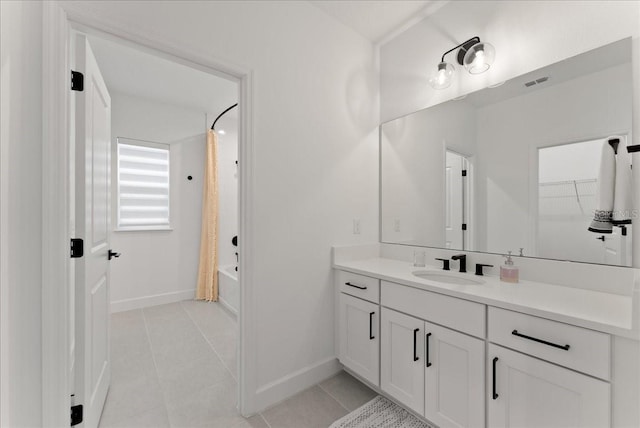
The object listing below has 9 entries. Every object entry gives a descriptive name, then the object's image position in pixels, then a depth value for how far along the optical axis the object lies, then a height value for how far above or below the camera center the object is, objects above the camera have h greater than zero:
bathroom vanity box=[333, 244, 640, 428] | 0.95 -0.59
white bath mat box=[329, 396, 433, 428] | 1.55 -1.21
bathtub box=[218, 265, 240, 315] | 3.29 -0.95
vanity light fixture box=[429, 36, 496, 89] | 1.69 +1.01
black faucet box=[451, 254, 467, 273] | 1.79 -0.32
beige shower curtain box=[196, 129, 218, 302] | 3.77 -0.36
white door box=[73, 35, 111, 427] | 1.27 -0.13
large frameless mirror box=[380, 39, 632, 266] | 1.34 +0.33
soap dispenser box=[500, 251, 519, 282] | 1.52 -0.32
